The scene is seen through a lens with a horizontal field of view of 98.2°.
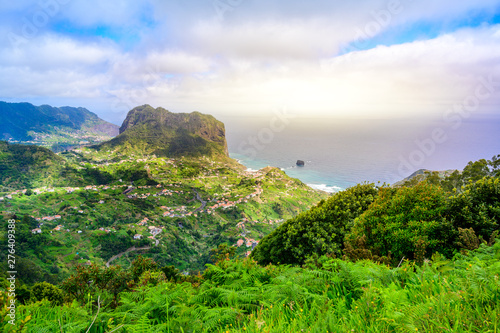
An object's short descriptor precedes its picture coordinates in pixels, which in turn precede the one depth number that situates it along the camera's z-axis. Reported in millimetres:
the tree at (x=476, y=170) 12078
